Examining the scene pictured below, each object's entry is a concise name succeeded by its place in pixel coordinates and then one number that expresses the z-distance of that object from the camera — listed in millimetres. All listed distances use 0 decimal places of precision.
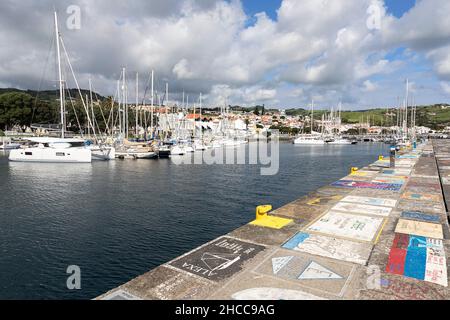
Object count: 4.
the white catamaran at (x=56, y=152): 44656
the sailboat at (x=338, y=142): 128125
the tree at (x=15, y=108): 83188
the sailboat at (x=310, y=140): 123206
